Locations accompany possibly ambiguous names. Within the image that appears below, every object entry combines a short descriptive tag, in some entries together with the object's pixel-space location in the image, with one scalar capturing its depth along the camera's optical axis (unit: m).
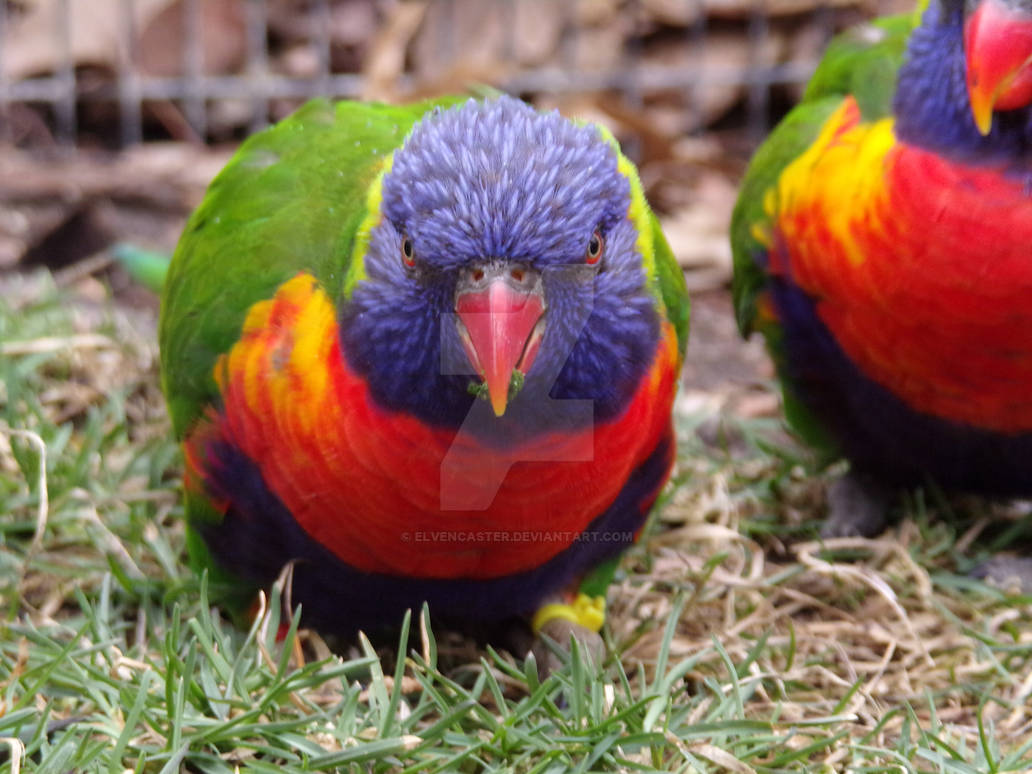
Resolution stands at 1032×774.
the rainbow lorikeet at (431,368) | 1.92
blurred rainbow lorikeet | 2.53
